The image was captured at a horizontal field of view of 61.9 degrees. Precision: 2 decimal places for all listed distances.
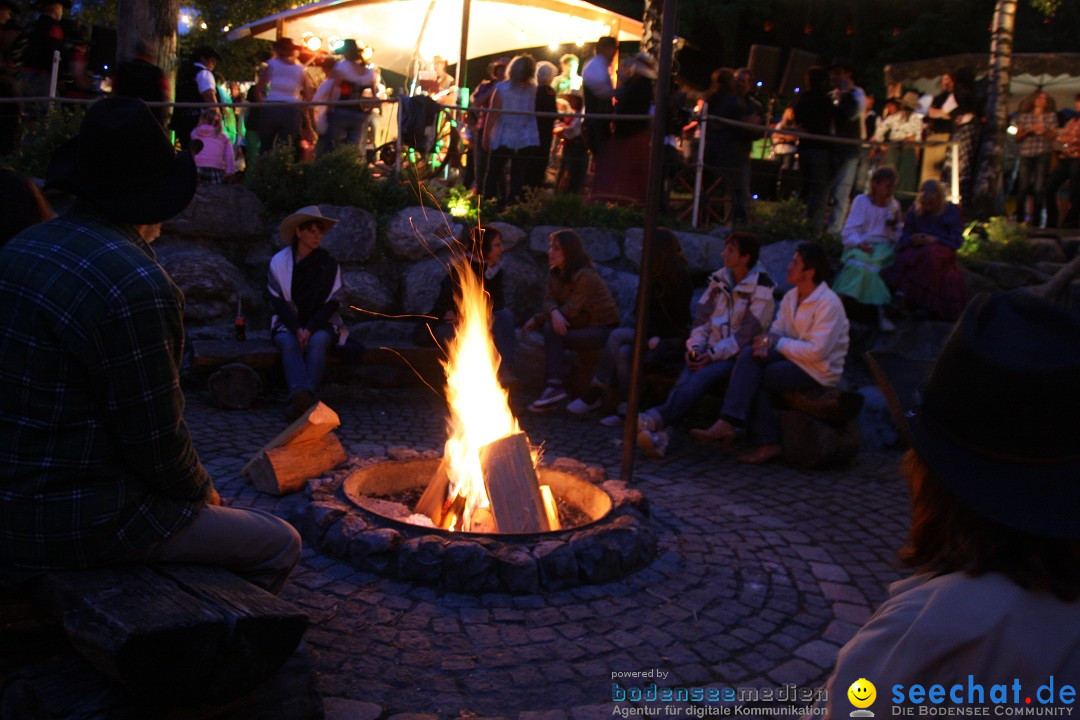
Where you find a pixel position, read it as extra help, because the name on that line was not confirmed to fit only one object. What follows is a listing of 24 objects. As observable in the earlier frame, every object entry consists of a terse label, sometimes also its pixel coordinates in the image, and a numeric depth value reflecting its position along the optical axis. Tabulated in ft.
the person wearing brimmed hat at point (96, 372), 8.27
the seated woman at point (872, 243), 28.40
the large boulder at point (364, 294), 27.81
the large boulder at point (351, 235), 28.09
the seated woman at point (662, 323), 24.04
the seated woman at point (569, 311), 25.02
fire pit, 13.29
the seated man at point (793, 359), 21.61
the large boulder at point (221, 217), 27.07
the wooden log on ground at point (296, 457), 16.61
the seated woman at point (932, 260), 28.17
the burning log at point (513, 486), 14.65
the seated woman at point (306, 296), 23.02
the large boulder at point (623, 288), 28.89
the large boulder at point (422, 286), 28.07
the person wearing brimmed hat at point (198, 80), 33.32
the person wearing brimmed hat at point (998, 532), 4.69
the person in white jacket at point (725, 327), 22.35
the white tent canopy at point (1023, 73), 49.42
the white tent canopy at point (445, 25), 41.45
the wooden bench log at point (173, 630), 7.59
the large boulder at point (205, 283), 26.07
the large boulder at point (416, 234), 28.48
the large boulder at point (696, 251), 29.76
